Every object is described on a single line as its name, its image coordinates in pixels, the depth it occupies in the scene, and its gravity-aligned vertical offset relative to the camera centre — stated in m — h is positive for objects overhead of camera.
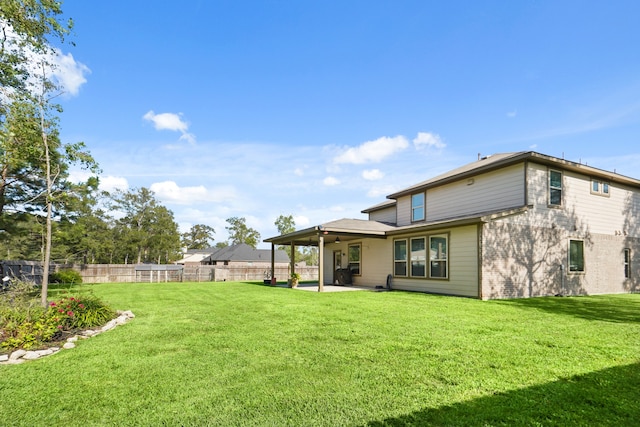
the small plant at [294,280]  15.69 -1.75
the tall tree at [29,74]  7.69 +4.29
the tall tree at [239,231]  61.06 +2.13
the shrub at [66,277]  18.52 -2.08
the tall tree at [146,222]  44.09 +2.56
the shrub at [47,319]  4.67 -1.29
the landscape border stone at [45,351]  4.20 -1.52
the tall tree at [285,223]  50.91 +3.06
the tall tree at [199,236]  72.22 +1.21
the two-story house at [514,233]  10.44 +0.45
